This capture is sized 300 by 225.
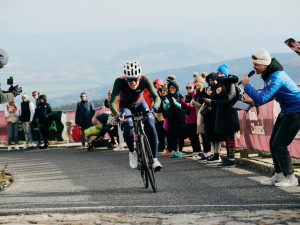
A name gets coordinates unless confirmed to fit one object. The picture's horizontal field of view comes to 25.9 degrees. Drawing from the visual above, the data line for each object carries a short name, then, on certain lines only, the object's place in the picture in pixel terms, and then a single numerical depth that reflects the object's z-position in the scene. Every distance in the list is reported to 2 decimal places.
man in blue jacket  8.95
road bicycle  9.31
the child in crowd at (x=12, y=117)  23.60
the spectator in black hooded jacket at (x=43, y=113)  23.38
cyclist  9.47
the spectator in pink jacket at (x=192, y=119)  15.59
